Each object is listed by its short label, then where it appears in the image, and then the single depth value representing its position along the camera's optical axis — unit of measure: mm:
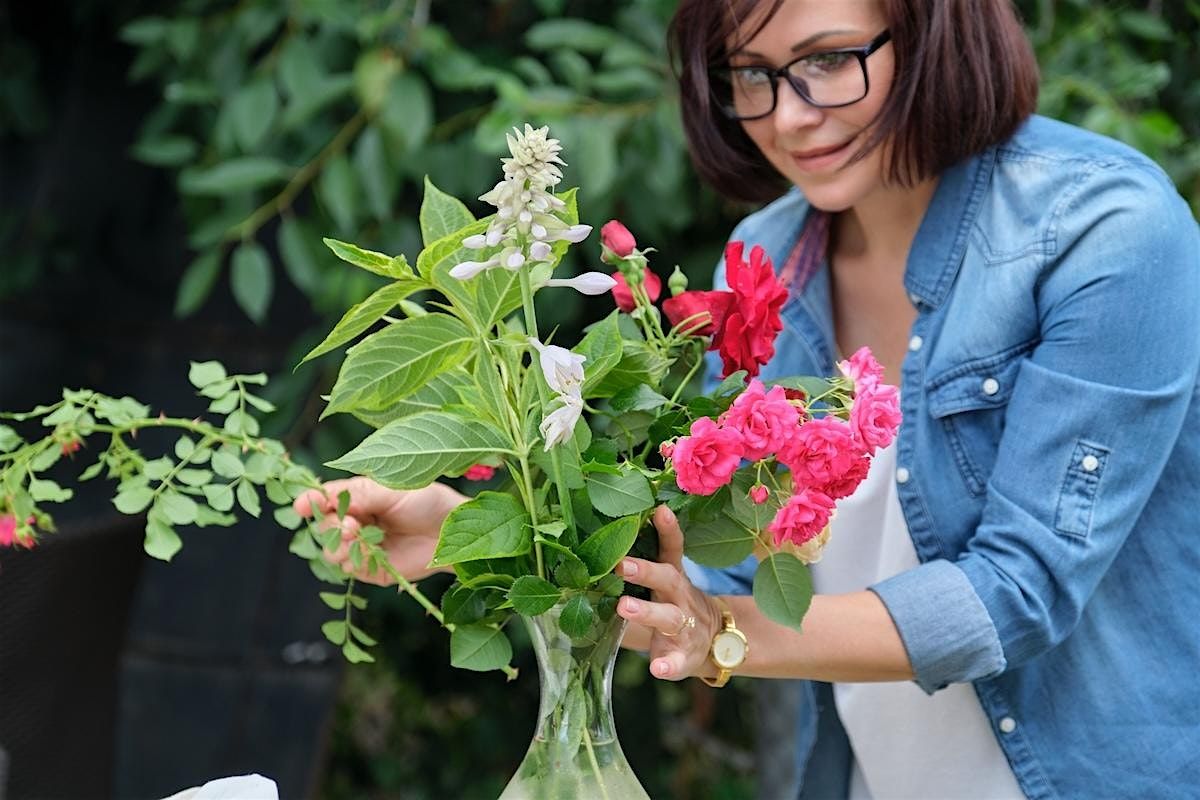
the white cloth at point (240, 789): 1853
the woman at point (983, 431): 1974
